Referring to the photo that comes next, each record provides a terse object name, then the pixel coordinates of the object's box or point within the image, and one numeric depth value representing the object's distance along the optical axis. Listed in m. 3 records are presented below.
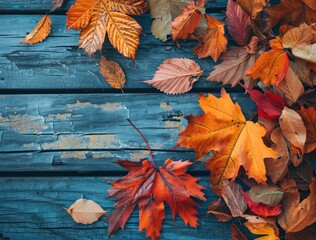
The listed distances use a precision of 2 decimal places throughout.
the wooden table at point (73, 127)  1.54
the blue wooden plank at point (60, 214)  1.52
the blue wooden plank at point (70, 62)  1.62
